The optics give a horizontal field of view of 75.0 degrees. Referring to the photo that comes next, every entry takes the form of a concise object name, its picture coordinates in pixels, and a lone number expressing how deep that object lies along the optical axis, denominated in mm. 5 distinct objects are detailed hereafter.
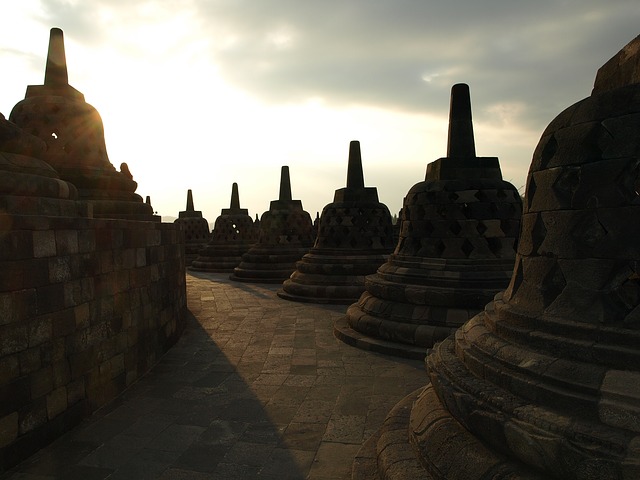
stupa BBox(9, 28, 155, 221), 7084
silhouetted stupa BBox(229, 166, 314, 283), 15000
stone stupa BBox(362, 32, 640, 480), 1858
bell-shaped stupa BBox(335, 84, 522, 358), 6219
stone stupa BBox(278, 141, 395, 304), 10781
